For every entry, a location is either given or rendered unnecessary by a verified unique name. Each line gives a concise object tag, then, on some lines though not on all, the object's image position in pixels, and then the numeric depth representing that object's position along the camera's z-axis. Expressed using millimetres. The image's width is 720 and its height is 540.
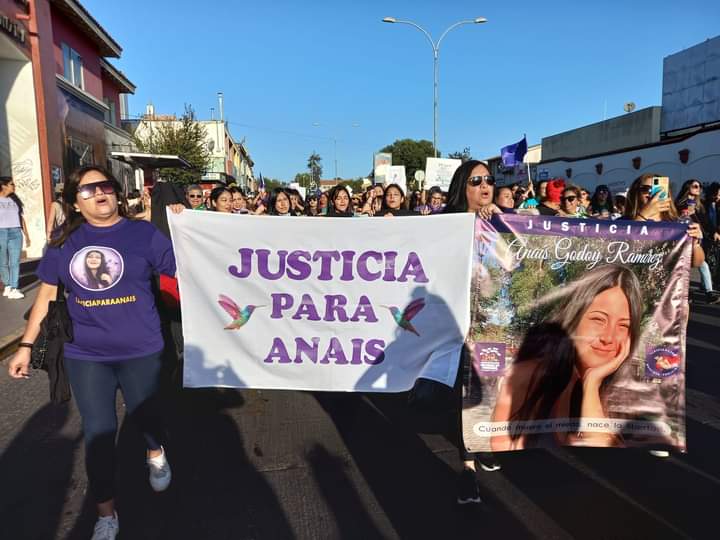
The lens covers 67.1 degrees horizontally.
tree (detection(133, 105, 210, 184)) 30219
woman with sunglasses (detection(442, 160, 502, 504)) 3023
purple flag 12062
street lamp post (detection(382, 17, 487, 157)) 22641
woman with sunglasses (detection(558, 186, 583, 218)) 6535
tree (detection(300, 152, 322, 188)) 93462
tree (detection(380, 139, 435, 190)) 72438
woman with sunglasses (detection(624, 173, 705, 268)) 3588
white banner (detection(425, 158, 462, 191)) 18422
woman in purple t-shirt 2586
